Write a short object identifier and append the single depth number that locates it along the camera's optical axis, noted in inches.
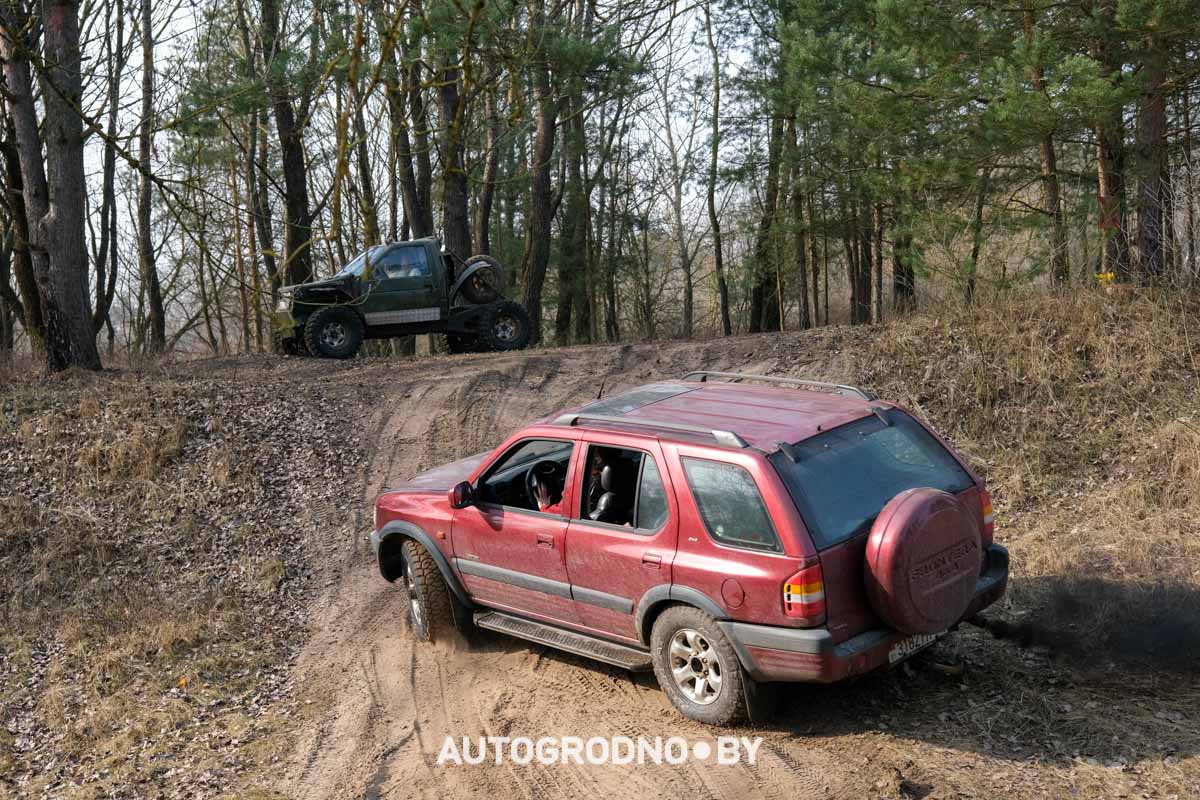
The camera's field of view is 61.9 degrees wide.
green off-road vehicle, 609.3
